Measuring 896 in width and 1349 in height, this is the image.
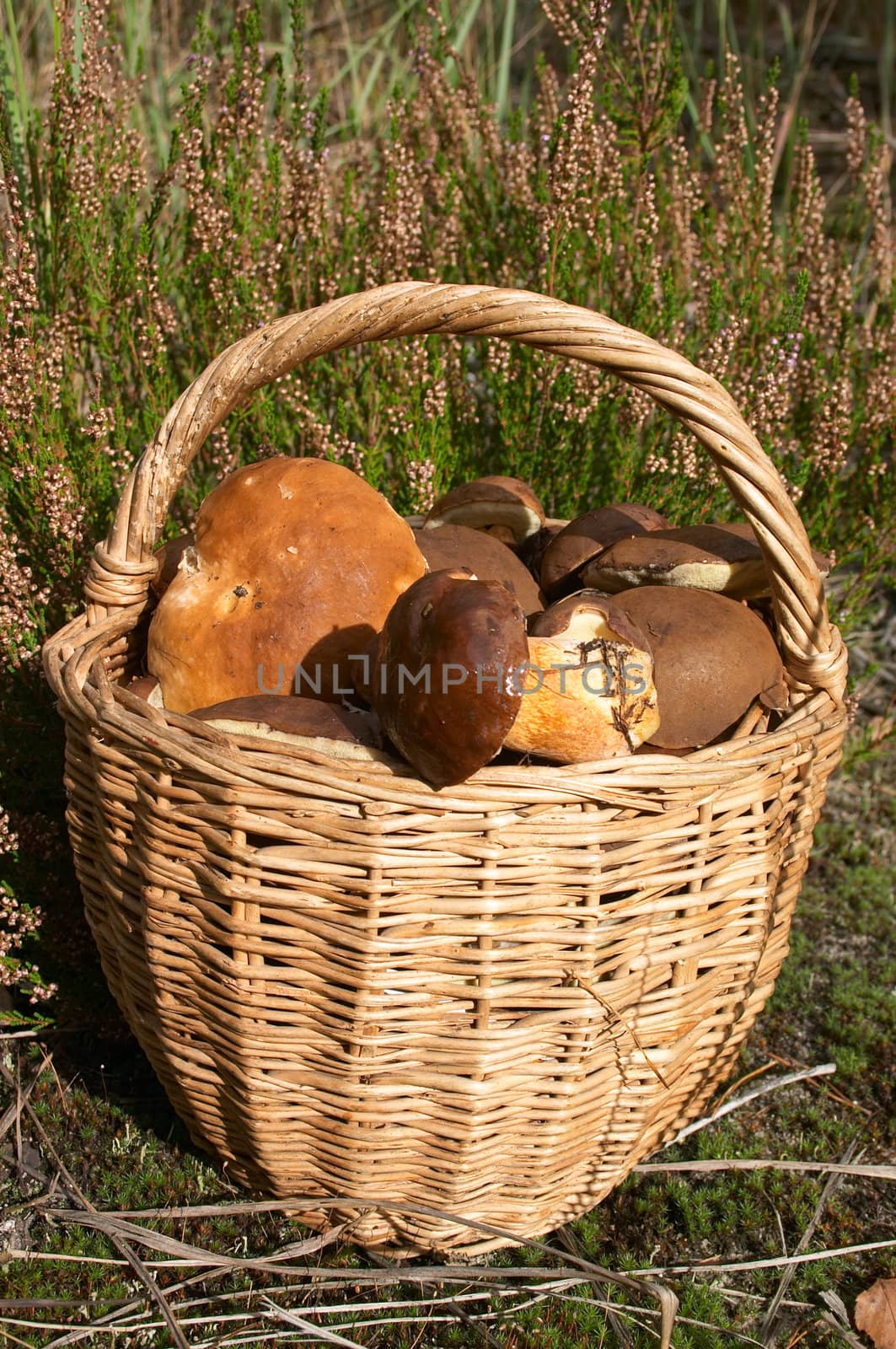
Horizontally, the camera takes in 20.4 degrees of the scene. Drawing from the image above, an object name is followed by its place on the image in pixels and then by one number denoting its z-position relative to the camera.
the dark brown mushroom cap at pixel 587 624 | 0.92
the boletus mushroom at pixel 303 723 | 0.91
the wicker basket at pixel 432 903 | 0.87
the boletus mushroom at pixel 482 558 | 1.00
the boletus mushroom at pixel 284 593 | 0.96
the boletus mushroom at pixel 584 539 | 1.02
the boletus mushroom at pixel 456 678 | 0.86
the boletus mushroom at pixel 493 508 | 1.05
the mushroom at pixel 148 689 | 0.96
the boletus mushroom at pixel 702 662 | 0.94
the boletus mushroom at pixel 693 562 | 0.98
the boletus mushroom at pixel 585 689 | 0.90
